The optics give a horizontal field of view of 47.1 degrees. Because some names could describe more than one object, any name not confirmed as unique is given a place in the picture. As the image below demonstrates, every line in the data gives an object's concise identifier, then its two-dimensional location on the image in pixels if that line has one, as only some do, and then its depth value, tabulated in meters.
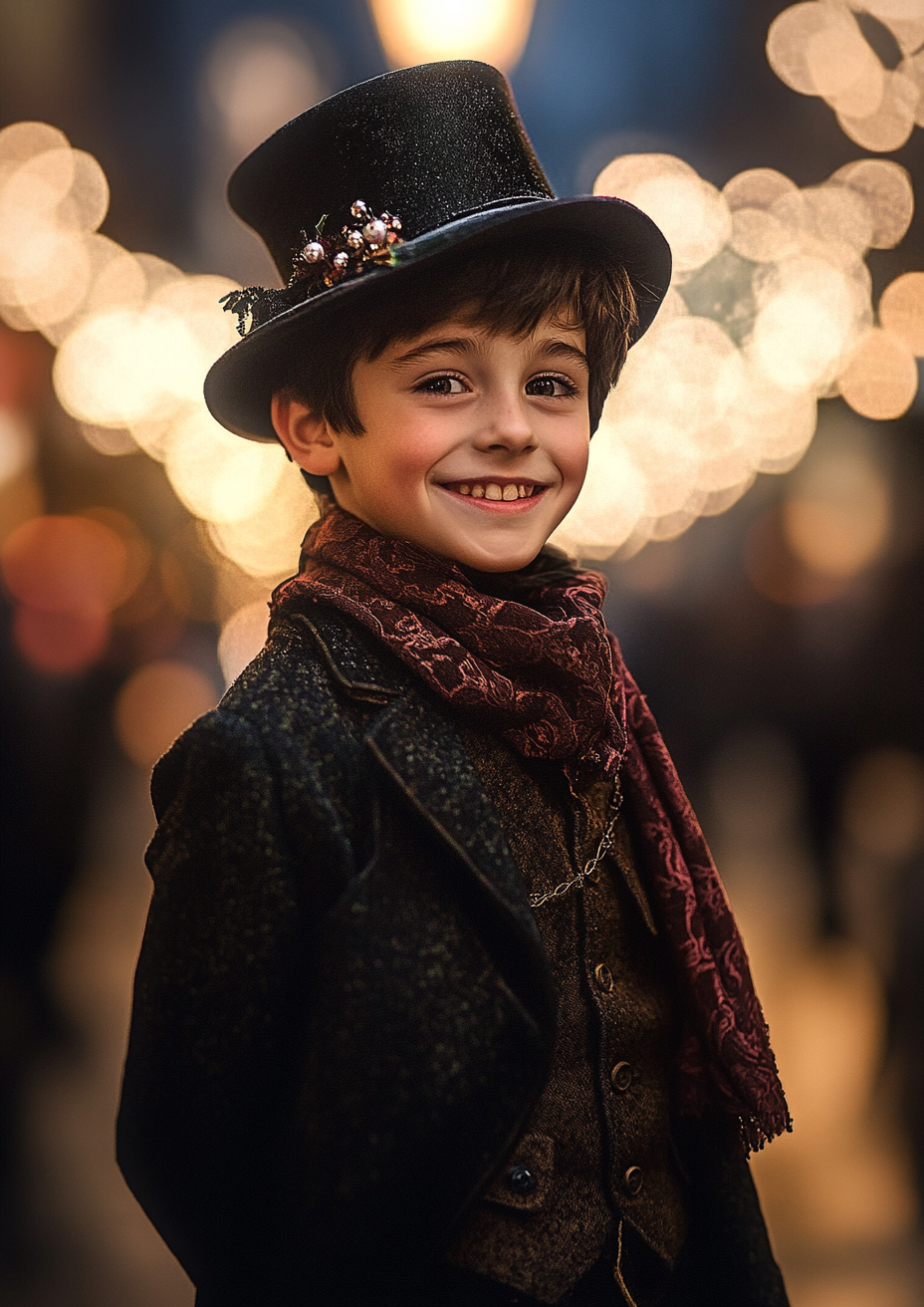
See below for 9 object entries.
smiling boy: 1.31
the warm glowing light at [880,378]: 5.86
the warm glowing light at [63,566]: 6.86
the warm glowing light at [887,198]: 6.19
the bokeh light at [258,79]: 7.76
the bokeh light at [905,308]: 6.13
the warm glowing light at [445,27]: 4.02
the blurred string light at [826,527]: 6.59
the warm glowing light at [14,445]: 7.27
